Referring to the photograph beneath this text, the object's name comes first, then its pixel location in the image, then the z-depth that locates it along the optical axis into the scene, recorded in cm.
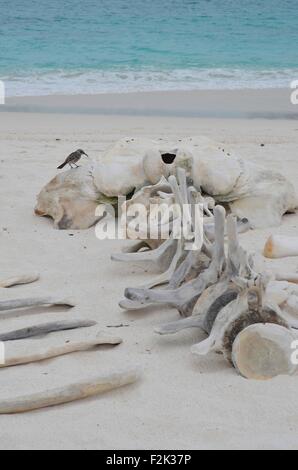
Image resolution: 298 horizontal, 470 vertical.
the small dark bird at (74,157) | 581
